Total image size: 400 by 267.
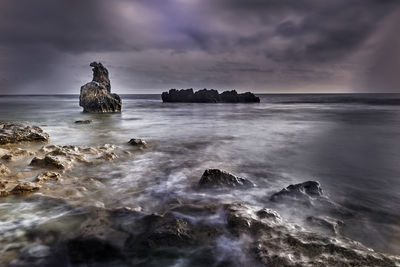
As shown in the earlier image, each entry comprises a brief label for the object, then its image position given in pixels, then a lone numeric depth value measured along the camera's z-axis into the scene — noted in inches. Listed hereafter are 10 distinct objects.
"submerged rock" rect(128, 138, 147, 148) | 358.5
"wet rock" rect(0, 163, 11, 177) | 204.4
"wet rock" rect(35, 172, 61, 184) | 195.9
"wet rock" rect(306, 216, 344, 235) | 134.1
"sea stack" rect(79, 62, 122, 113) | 1137.4
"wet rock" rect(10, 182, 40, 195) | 173.8
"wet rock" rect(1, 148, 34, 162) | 255.6
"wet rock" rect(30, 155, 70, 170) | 229.9
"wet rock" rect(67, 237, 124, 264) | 107.3
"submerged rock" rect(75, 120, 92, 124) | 680.0
